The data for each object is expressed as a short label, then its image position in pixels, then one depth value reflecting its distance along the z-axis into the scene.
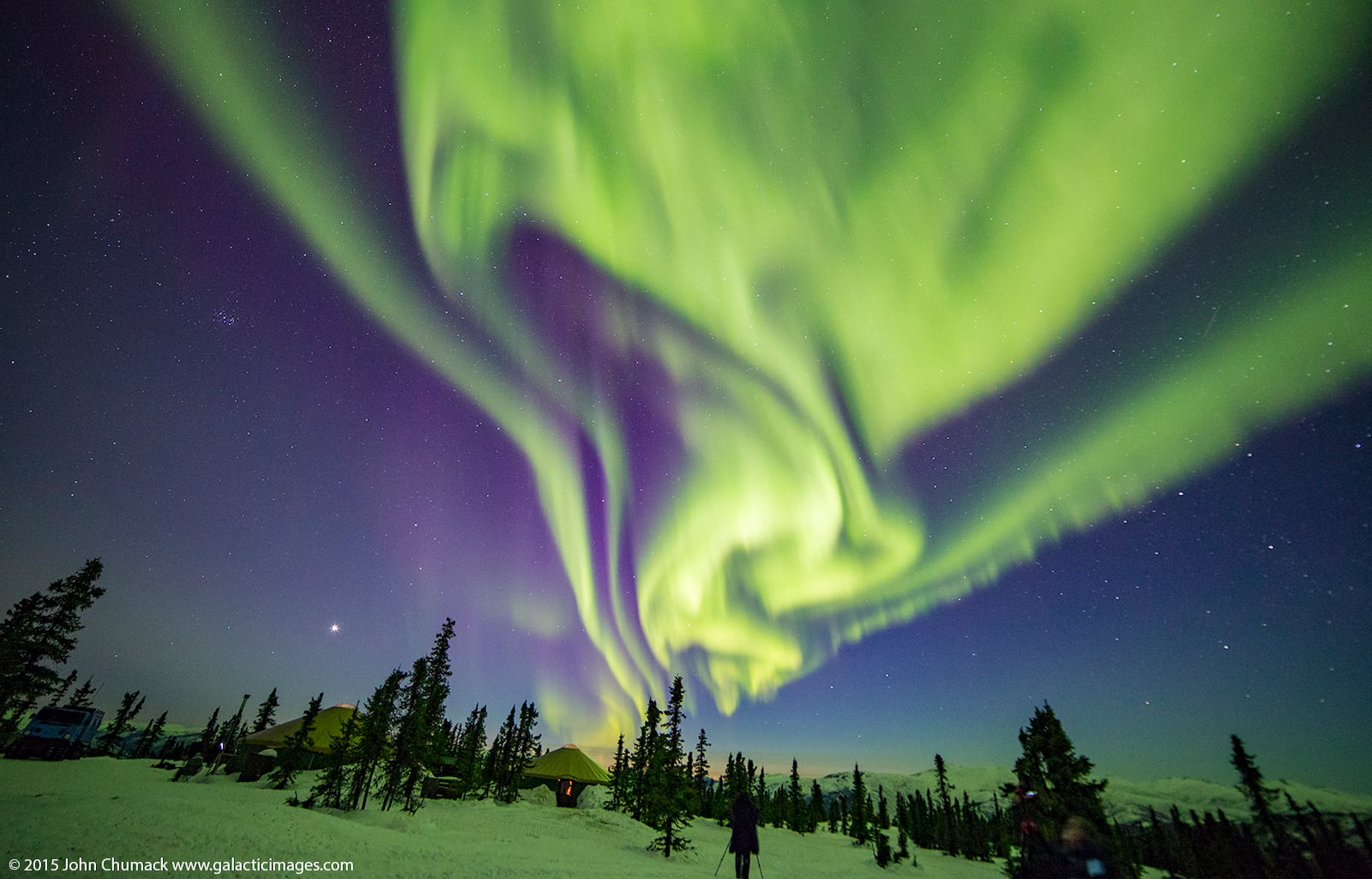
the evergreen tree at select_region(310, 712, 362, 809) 30.86
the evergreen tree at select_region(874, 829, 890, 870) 44.03
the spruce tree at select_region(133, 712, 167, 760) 100.36
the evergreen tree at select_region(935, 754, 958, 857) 81.41
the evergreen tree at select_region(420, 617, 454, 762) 41.75
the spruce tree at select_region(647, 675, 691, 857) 26.11
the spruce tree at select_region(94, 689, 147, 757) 86.19
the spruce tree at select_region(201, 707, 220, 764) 86.05
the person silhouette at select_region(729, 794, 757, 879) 16.22
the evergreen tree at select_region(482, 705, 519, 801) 68.44
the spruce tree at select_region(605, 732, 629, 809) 54.19
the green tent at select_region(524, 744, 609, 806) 61.16
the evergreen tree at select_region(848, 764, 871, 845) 67.88
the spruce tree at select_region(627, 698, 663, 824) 45.91
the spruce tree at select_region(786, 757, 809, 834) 78.31
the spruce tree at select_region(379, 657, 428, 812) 36.38
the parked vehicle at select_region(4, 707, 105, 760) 30.58
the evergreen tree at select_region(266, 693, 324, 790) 38.78
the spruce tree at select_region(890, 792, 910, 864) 53.12
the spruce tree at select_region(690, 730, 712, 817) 89.01
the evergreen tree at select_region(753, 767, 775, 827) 90.39
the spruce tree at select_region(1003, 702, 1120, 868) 31.59
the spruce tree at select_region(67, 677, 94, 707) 86.72
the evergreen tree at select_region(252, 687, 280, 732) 94.75
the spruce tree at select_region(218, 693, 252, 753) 110.21
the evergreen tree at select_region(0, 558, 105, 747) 35.81
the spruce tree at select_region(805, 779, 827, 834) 93.51
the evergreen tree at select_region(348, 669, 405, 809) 33.31
